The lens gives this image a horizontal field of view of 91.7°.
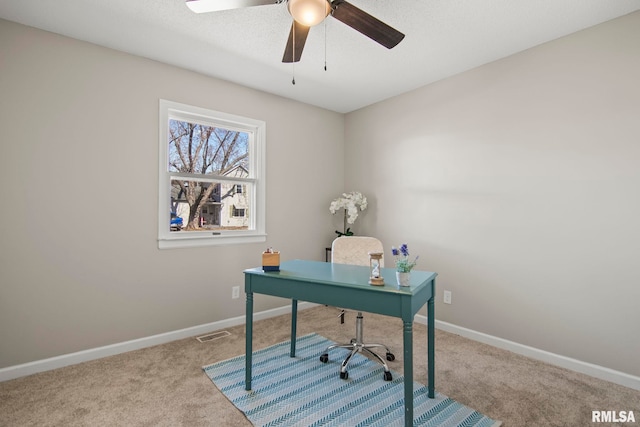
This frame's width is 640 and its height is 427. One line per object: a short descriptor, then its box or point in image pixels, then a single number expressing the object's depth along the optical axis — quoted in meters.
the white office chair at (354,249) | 2.81
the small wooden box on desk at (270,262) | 2.09
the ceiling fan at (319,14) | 1.60
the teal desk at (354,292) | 1.55
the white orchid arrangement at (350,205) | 3.78
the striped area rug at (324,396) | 1.75
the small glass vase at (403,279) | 1.66
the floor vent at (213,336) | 2.89
